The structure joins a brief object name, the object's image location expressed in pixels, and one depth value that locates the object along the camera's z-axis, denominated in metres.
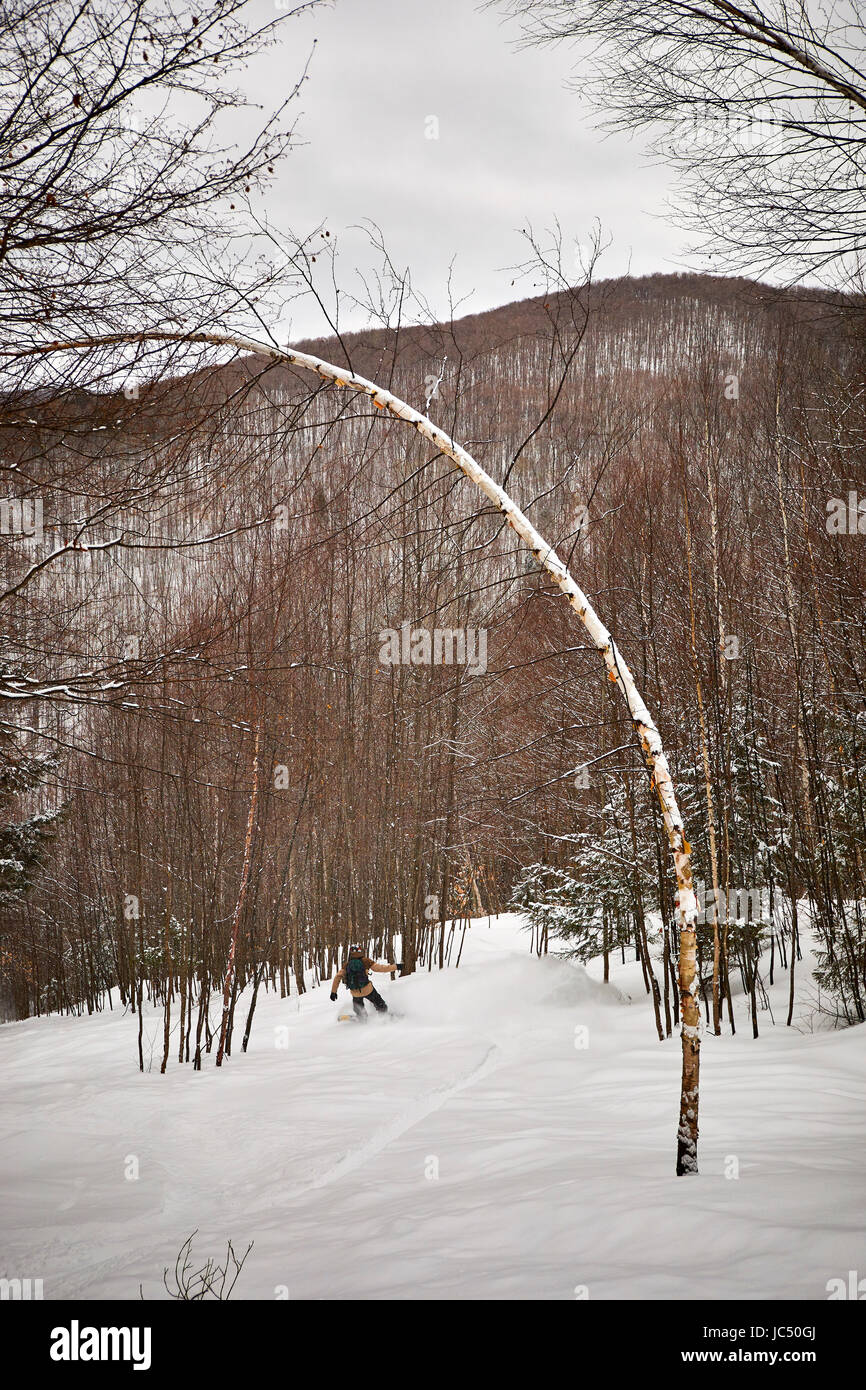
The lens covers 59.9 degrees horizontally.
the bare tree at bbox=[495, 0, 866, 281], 3.08
